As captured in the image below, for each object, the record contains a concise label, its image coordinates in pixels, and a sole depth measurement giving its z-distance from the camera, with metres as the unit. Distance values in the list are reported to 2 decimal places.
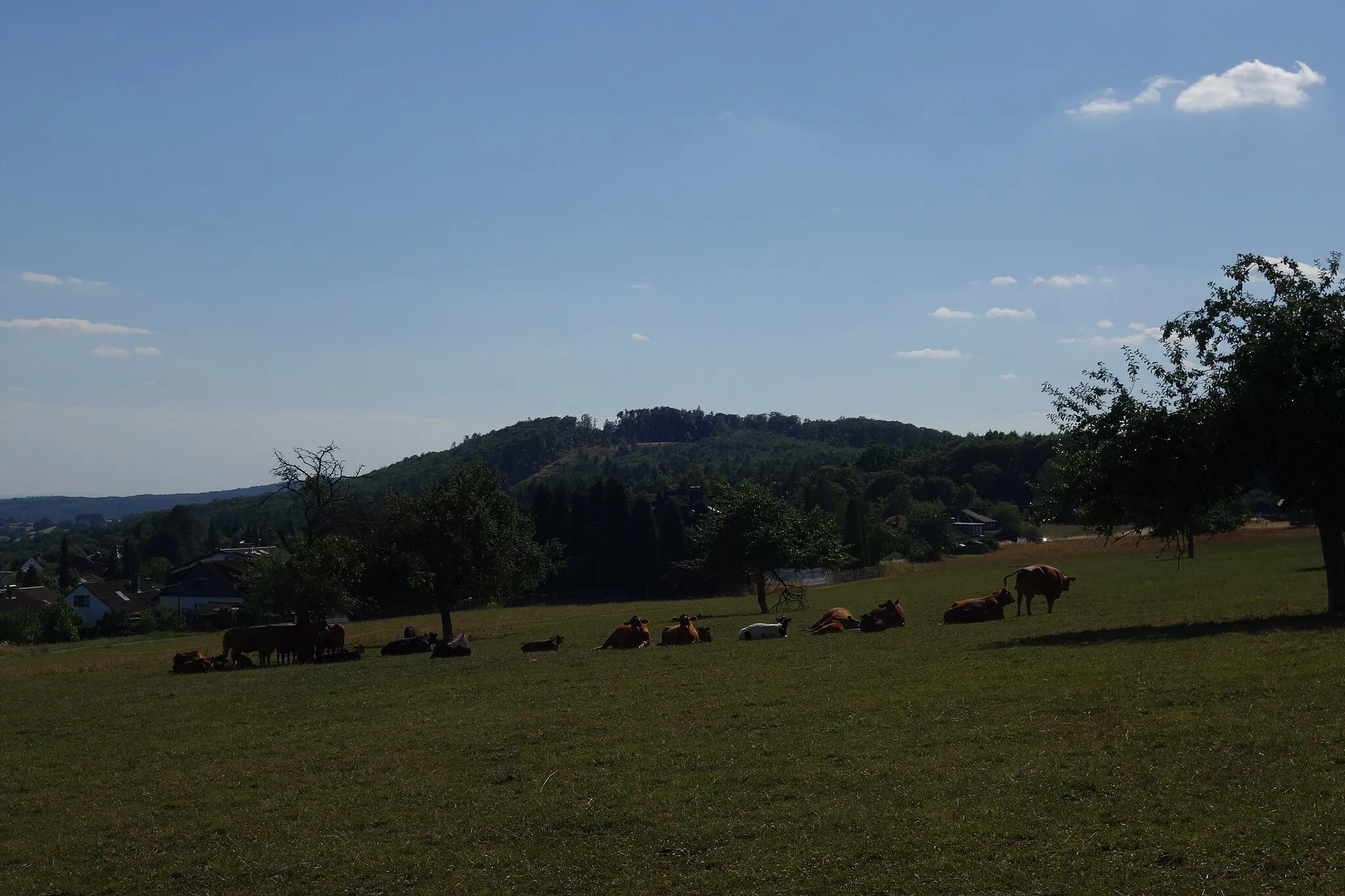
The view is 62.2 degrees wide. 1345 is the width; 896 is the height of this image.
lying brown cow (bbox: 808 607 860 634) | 31.84
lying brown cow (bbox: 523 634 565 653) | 32.25
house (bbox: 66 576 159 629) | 128.50
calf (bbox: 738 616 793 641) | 31.66
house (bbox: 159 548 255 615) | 108.31
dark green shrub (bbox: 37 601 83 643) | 88.88
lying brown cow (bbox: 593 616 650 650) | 31.19
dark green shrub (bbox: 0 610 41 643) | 87.19
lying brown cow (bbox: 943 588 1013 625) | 31.31
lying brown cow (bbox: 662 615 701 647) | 31.66
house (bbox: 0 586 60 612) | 115.38
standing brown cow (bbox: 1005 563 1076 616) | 33.16
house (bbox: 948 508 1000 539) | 187.99
